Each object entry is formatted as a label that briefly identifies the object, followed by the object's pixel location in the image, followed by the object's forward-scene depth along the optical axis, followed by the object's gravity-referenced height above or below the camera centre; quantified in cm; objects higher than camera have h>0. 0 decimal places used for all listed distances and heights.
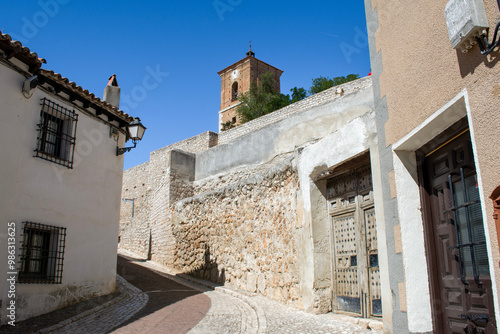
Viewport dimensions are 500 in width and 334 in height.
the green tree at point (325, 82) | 3441 +1479
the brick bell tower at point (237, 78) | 4547 +2012
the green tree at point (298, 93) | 3600 +1436
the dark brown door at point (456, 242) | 348 +17
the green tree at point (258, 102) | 3459 +1324
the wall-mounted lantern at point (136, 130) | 960 +301
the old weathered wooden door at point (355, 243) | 588 +26
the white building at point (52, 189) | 698 +142
